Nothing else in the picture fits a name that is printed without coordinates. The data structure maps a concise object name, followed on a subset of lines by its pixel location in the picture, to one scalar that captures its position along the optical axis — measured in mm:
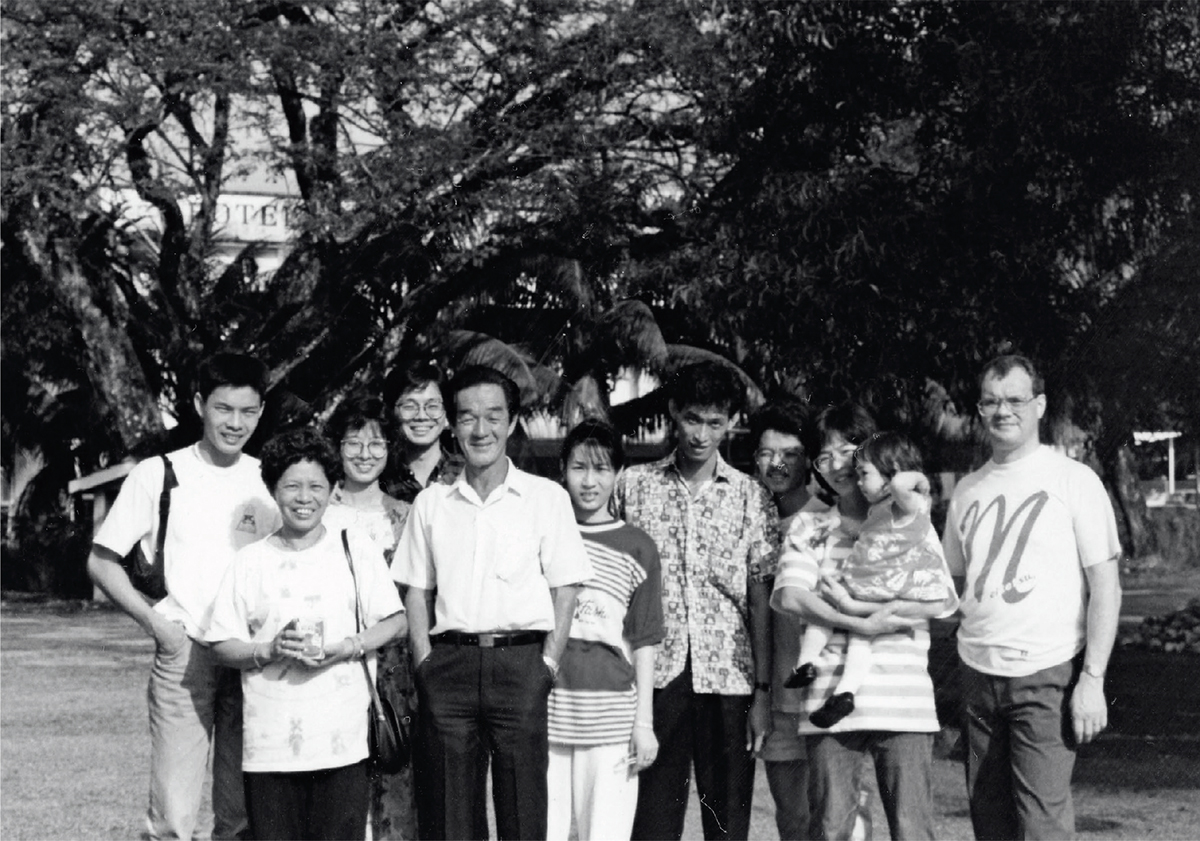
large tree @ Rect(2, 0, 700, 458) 15719
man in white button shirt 4785
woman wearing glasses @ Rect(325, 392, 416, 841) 5281
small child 4547
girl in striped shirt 5074
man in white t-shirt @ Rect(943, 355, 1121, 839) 4648
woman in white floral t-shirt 4750
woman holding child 4512
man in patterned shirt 5168
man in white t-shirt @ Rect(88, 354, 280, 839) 5082
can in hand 4695
